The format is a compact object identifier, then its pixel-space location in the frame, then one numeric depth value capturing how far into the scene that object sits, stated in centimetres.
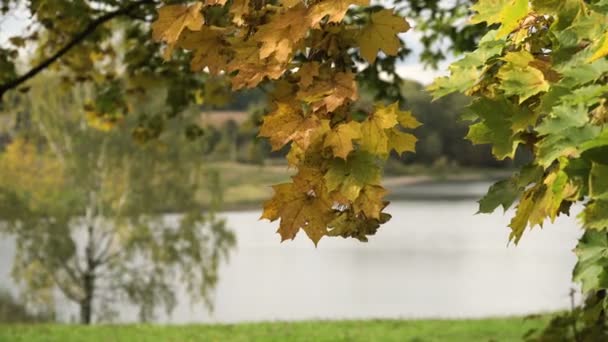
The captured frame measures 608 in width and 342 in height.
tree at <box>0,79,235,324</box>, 4603
